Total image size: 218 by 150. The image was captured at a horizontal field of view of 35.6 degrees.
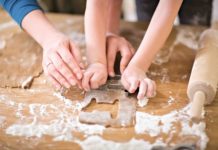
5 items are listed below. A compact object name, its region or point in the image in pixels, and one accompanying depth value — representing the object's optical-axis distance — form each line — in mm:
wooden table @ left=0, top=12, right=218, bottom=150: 744
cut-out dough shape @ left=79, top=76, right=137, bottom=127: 778
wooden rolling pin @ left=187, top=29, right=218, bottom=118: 764
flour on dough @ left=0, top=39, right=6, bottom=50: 1086
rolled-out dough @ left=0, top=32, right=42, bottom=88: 931
